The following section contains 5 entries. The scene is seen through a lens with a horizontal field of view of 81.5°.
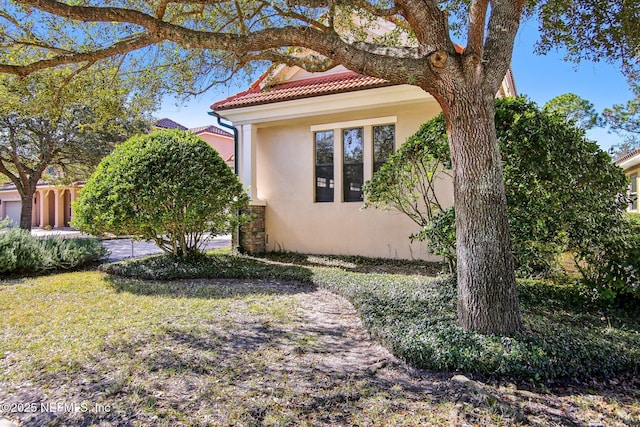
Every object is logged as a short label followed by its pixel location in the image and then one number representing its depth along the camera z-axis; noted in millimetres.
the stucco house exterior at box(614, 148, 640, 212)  15170
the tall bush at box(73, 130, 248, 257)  6957
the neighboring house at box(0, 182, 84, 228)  27344
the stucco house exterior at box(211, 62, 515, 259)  9031
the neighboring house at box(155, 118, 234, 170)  23516
